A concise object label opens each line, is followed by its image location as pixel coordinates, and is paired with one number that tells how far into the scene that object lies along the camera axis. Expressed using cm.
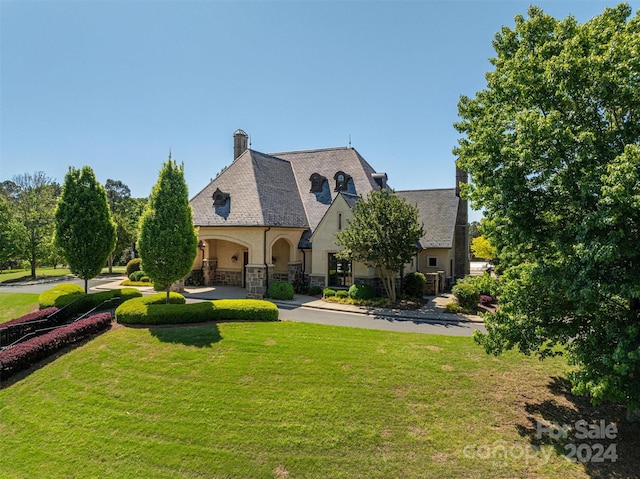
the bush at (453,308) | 1894
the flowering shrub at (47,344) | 1059
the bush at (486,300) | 2101
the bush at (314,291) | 2361
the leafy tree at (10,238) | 3509
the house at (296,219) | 2320
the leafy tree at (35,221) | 3675
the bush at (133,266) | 3195
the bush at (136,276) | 2955
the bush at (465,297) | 1898
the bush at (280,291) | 2184
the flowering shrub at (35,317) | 1398
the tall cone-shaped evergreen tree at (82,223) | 1750
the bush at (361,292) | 2112
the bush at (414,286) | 2272
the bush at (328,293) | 2218
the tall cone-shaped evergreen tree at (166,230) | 1527
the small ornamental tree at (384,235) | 1972
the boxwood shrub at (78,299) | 1625
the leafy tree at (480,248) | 3284
